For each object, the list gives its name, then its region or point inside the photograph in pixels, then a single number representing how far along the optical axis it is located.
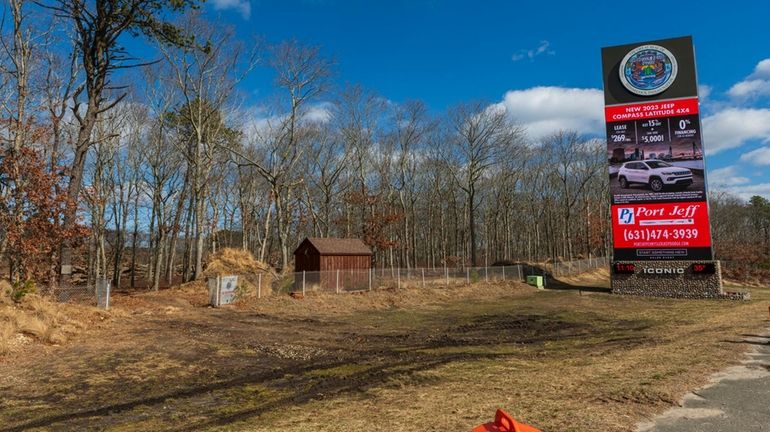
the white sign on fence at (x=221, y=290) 19.52
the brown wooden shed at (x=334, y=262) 25.05
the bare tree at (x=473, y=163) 46.84
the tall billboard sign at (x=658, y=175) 27.78
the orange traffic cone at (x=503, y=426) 2.63
